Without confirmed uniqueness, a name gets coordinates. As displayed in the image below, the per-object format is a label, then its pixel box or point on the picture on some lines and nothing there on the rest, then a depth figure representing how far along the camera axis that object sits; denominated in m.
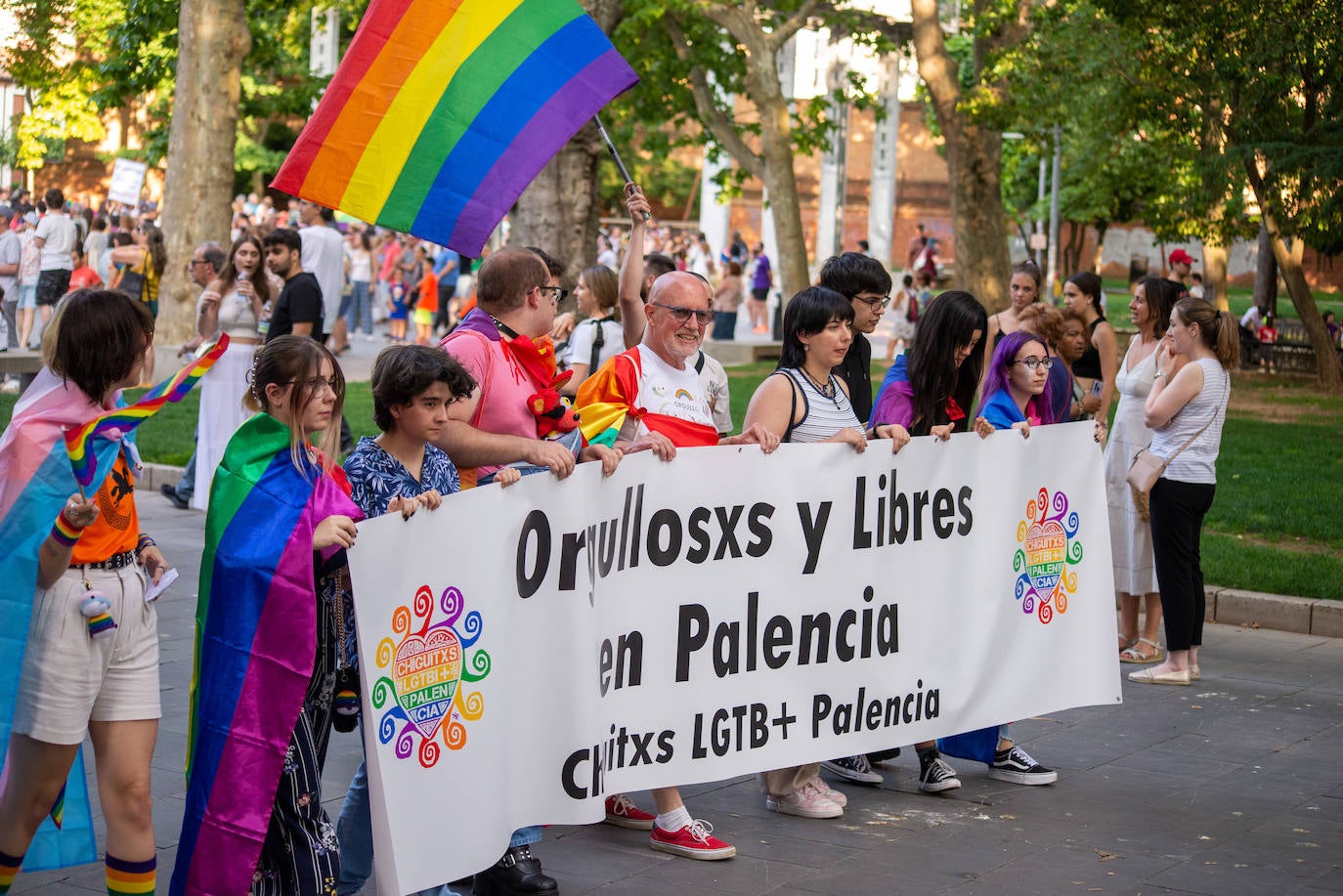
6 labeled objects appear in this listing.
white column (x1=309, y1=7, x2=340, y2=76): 27.89
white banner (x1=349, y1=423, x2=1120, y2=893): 4.41
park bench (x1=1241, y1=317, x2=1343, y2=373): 25.95
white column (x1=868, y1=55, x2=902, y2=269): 39.28
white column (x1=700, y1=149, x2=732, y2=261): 58.94
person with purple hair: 6.38
